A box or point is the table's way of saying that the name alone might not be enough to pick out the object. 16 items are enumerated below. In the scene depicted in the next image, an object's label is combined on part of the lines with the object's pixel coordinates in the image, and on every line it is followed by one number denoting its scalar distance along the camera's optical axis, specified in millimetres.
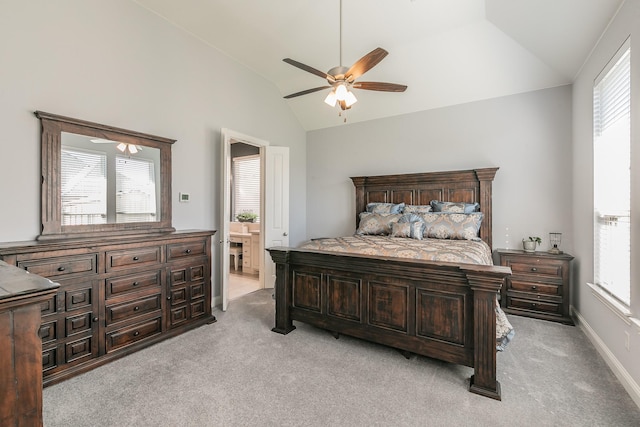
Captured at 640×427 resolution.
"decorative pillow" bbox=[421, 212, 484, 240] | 3613
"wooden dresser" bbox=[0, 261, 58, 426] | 912
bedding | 2499
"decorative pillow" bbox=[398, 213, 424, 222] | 3813
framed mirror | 2465
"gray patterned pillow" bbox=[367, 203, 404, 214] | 4418
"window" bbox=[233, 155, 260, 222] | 6422
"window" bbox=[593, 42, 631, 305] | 2246
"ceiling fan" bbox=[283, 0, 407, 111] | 2541
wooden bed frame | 2037
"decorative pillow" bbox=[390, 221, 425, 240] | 3600
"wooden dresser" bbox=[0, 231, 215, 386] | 2135
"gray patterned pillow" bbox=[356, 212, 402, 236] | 4066
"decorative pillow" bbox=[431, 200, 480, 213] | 3951
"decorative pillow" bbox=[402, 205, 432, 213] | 4195
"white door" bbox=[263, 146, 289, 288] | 4566
